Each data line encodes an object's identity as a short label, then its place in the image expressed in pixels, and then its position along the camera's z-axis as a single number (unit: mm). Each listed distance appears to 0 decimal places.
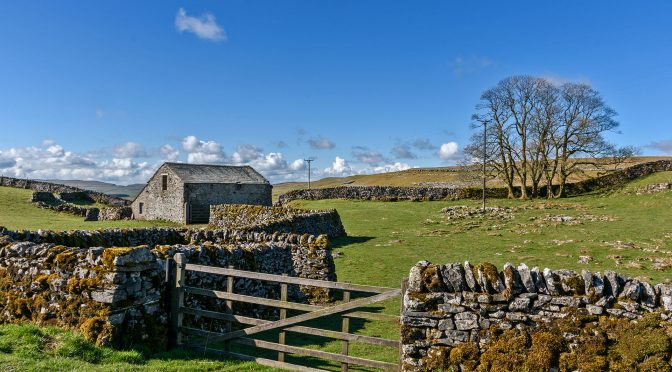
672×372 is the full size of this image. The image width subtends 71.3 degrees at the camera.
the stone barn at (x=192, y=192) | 44344
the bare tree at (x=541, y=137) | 48625
